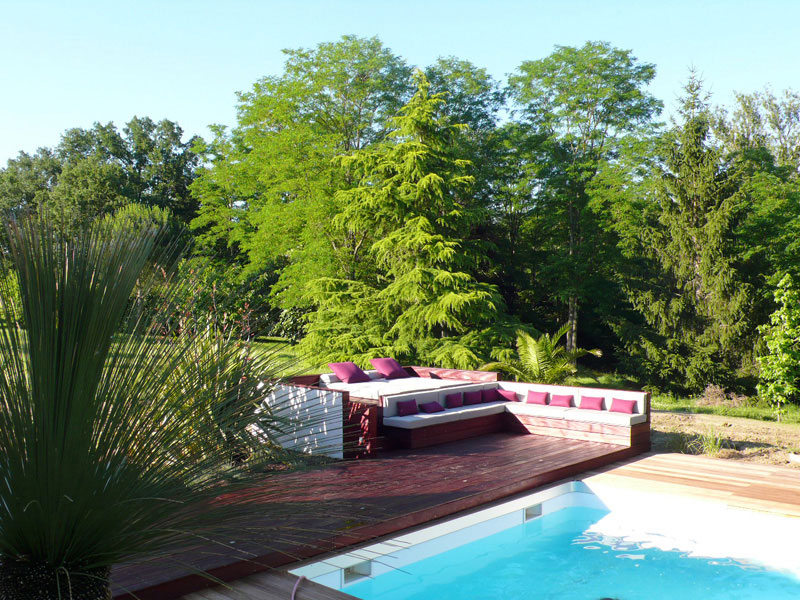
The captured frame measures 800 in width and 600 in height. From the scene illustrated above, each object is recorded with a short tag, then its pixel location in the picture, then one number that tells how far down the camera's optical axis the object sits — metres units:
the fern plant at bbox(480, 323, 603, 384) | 12.71
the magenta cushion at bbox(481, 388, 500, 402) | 10.74
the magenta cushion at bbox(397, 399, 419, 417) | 9.29
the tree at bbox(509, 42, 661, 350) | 21.36
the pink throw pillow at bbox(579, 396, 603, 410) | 10.03
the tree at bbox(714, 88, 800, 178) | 27.64
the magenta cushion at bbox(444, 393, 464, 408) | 10.20
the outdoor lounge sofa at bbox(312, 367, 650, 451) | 9.16
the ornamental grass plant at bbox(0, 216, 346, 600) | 1.87
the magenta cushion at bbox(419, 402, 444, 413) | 9.59
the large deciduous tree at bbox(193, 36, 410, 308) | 19.08
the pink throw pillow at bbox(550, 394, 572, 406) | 10.40
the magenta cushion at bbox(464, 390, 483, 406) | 10.43
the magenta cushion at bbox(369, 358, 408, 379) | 11.61
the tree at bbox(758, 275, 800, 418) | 12.69
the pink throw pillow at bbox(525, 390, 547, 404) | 10.51
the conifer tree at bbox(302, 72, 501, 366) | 16.14
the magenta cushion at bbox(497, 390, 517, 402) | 10.86
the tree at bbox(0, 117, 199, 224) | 28.95
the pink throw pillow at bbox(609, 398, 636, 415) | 9.70
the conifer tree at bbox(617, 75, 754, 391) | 17.61
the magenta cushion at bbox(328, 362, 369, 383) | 10.61
